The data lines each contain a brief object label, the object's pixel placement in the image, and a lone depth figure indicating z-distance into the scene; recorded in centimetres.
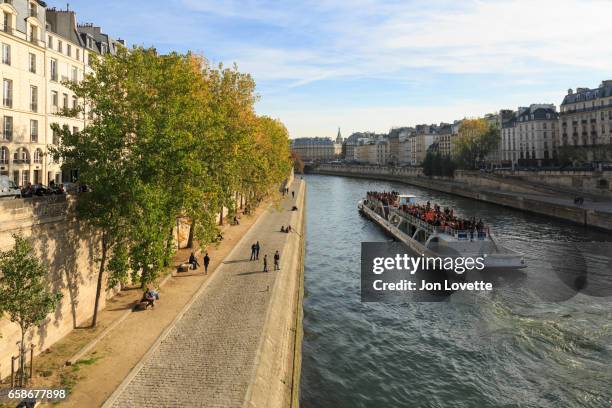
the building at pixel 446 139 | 16875
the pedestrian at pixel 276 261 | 2889
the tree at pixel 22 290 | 1386
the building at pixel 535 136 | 11206
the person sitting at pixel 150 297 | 2211
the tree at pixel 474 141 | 11244
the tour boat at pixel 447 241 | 3247
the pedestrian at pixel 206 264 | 2776
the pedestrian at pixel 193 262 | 2935
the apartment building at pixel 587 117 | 9162
